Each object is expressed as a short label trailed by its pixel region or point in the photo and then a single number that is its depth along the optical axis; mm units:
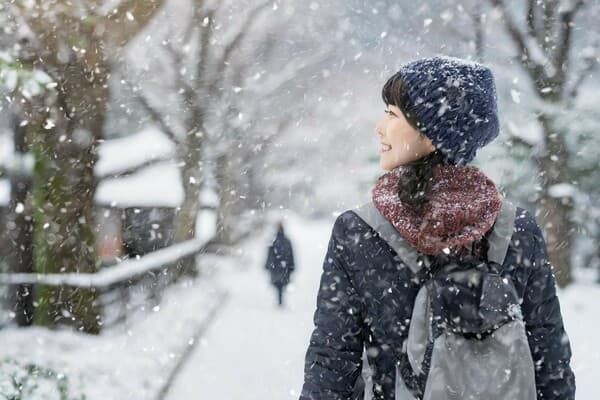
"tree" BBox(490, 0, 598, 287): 11344
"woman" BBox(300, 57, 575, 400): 1410
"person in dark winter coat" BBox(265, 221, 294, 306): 12484
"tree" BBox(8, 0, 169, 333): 7305
